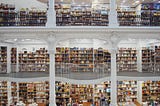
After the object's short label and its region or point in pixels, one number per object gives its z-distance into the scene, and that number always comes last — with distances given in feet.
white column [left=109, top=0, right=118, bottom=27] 34.45
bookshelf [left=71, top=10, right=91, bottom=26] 37.13
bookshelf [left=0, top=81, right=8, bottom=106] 43.88
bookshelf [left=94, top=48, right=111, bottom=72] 45.51
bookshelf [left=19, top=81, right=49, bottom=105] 44.68
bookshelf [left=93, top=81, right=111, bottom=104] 44.57
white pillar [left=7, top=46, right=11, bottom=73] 41.40
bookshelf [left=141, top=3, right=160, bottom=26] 37.63
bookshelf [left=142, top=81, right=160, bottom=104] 44.96
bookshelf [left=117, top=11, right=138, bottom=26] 37.75
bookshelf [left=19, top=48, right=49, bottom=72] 45.93
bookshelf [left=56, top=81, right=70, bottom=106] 44.24
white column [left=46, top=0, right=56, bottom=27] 34.24
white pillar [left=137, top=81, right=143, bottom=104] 43.96
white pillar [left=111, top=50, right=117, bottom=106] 35.16
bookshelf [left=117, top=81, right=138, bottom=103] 45.52
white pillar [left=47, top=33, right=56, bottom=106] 34.91
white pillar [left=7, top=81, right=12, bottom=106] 40.21
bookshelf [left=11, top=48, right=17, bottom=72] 46.44
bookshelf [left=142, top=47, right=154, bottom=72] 45.68
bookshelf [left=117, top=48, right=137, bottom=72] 46.39
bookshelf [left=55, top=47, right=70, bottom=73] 45.37
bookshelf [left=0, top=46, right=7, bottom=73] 42.91
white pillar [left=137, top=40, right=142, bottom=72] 45.19
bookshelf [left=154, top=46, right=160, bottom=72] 44.23
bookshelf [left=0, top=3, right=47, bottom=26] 36.68
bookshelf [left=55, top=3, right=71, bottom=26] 36.68
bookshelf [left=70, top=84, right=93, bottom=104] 44.53
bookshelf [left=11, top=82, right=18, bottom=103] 44.93
